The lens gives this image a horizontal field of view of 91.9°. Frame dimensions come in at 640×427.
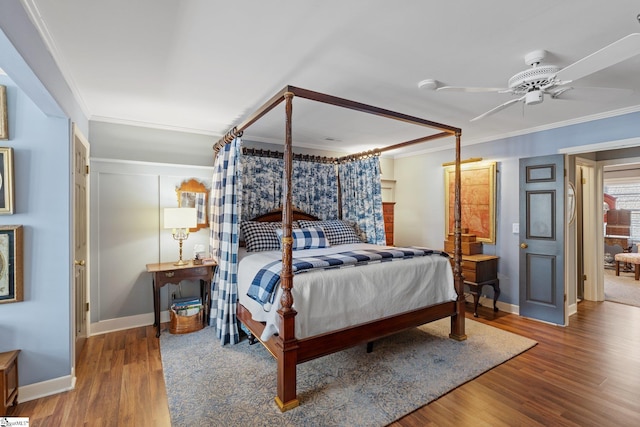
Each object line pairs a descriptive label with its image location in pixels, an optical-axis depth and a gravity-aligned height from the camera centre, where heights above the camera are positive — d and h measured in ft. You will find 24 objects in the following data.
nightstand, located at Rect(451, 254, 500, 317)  13.16 -2.61
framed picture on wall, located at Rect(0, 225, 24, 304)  7.06 -1.13
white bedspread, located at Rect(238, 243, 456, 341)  7.57 -2.18
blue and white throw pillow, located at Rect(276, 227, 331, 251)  12.84 -1.03
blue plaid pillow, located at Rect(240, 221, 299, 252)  12.21 -0.92
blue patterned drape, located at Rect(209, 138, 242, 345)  10.23 -1.42
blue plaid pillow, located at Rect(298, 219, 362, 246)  14.32 -0.81
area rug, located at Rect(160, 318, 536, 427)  6.83 -4.40
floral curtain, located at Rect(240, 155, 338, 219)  14.05 +1.34
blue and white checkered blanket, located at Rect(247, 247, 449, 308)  7.77 -1.37
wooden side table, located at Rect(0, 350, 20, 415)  6.33 -3.52
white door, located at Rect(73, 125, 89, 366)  8.60 -0.69
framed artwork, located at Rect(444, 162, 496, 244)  14.47 +0.72
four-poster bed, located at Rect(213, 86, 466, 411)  7.00 -3.04
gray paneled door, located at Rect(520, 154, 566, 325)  12.26 -1.01
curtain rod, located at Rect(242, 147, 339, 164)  14.24 +2.89
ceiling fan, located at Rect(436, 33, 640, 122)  5.09 +2.93
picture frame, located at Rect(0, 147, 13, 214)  7.04 +0.76
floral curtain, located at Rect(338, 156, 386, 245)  15.06 +0.86
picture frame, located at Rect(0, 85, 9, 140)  7.06 +2.30
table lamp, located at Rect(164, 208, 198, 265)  11.25 -0.15
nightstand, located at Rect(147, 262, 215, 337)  10.94 -2.24
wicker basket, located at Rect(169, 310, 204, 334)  11.23 -4.02
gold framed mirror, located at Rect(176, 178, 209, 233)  12.62 +0.69
